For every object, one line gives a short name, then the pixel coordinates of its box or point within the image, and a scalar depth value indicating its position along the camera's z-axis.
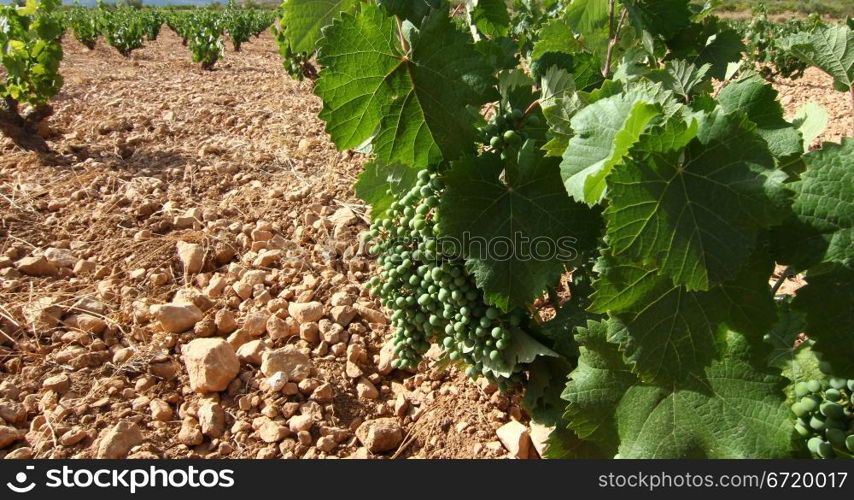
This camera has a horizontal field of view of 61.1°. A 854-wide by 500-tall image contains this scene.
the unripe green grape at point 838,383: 0.52
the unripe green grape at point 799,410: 0.54
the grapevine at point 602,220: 0.48
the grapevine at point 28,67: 4.19
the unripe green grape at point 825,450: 0.52
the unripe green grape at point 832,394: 0.52
